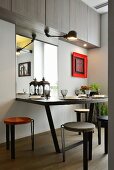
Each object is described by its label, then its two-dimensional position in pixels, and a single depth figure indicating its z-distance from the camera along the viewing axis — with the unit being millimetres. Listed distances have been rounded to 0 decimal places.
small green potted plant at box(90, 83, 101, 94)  4496
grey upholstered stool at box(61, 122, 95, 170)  1941
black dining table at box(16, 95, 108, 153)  2219
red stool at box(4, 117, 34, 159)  2373
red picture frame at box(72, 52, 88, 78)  4473
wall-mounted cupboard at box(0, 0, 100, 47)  2780
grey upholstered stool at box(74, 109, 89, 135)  3530
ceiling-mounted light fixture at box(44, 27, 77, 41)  2871
